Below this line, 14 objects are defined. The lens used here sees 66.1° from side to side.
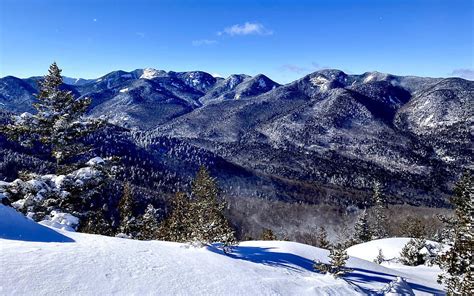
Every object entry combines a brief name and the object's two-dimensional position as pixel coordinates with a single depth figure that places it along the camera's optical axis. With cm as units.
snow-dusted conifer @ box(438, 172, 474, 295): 1350
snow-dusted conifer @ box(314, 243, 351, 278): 1433
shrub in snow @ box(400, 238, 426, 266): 3234
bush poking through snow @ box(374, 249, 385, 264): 3130
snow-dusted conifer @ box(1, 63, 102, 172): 2055
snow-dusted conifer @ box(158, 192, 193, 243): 4165
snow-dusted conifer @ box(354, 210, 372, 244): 7019
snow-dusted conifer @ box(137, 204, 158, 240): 4374
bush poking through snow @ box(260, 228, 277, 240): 5697
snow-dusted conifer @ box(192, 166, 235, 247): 1638
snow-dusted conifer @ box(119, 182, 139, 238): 4081
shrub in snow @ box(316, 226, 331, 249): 6215
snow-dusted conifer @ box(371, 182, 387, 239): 7439
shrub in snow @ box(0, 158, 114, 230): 1806
